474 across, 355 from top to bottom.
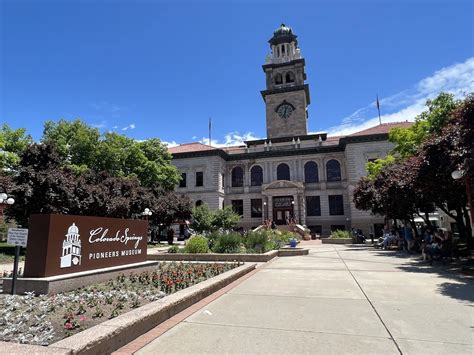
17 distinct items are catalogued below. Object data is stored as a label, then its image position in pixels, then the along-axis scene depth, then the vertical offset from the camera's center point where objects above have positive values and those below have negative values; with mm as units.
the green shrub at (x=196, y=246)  18000 -837
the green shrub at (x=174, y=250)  18953 -1102
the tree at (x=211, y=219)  32197 +1104
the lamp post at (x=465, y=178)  10938 +1704
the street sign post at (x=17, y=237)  7781 -117
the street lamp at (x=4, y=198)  10889 +1106
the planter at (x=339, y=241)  32094 -1131
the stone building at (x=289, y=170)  44406 +8817
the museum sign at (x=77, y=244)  7930 -333
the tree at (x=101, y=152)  33438 +8142
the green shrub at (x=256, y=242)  18516 -685
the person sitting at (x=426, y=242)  15320 -701
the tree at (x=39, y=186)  21094 +2955
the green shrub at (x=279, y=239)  21444 -731
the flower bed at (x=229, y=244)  18000 -768
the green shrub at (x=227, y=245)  17953 -795
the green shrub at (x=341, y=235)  33188 -579
